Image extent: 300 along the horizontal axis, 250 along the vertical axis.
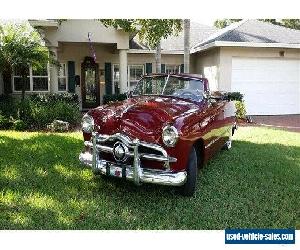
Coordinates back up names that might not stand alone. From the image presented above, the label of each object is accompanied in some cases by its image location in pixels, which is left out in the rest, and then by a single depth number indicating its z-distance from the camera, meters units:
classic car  4.55
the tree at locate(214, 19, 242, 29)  30.88
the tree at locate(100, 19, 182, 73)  12.14
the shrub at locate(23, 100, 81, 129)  11.15
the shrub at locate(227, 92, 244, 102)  13.56
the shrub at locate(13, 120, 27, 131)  10.62
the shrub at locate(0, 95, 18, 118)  11.40
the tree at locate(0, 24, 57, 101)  11.84
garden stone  10.68
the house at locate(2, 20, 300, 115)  14.47
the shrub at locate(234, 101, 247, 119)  12.96
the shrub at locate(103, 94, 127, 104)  14.09
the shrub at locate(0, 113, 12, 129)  10.73
